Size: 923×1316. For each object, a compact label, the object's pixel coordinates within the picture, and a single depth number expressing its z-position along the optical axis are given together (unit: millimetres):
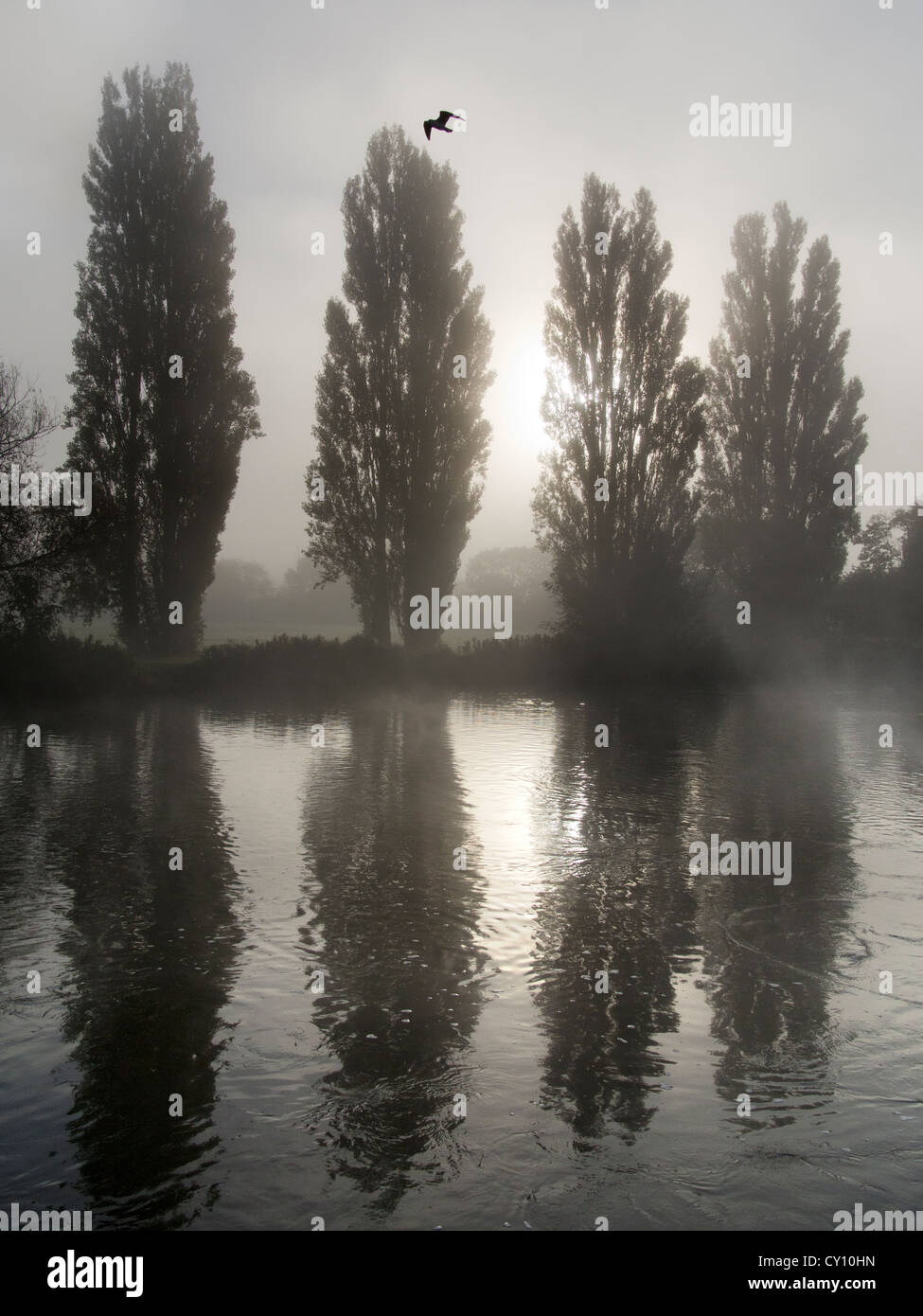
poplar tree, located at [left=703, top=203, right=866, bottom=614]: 33344
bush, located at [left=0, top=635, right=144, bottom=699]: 21391
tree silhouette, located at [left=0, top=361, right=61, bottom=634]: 21750
